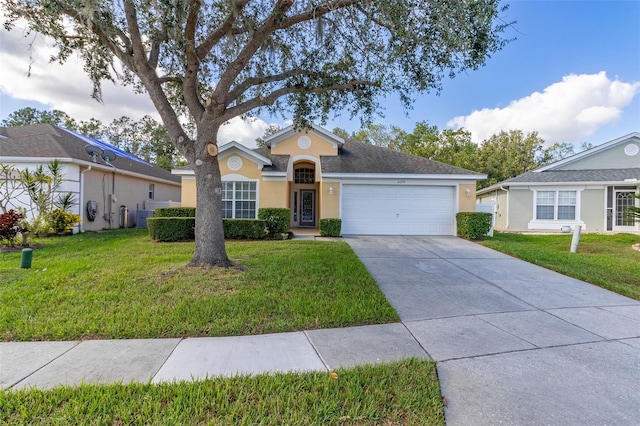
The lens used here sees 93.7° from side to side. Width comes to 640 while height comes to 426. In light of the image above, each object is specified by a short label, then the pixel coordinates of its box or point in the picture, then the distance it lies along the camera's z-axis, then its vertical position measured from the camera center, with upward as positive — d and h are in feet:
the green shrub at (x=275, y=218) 39.11 -0.92
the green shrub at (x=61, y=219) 36.65 -1.24
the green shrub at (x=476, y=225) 41.09 -1.63
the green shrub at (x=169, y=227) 35.63 -2.06
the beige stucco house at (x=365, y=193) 44.55 +2.88
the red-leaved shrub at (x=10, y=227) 28.63 -1.77
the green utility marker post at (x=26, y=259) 21.84 -3.66
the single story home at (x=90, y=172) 40.09 +5.93
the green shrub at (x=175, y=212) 41.19 -0.24
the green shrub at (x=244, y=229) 37.81 -2.28
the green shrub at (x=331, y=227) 42.04 -2.14
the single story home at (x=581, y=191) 52.75 +4.09
